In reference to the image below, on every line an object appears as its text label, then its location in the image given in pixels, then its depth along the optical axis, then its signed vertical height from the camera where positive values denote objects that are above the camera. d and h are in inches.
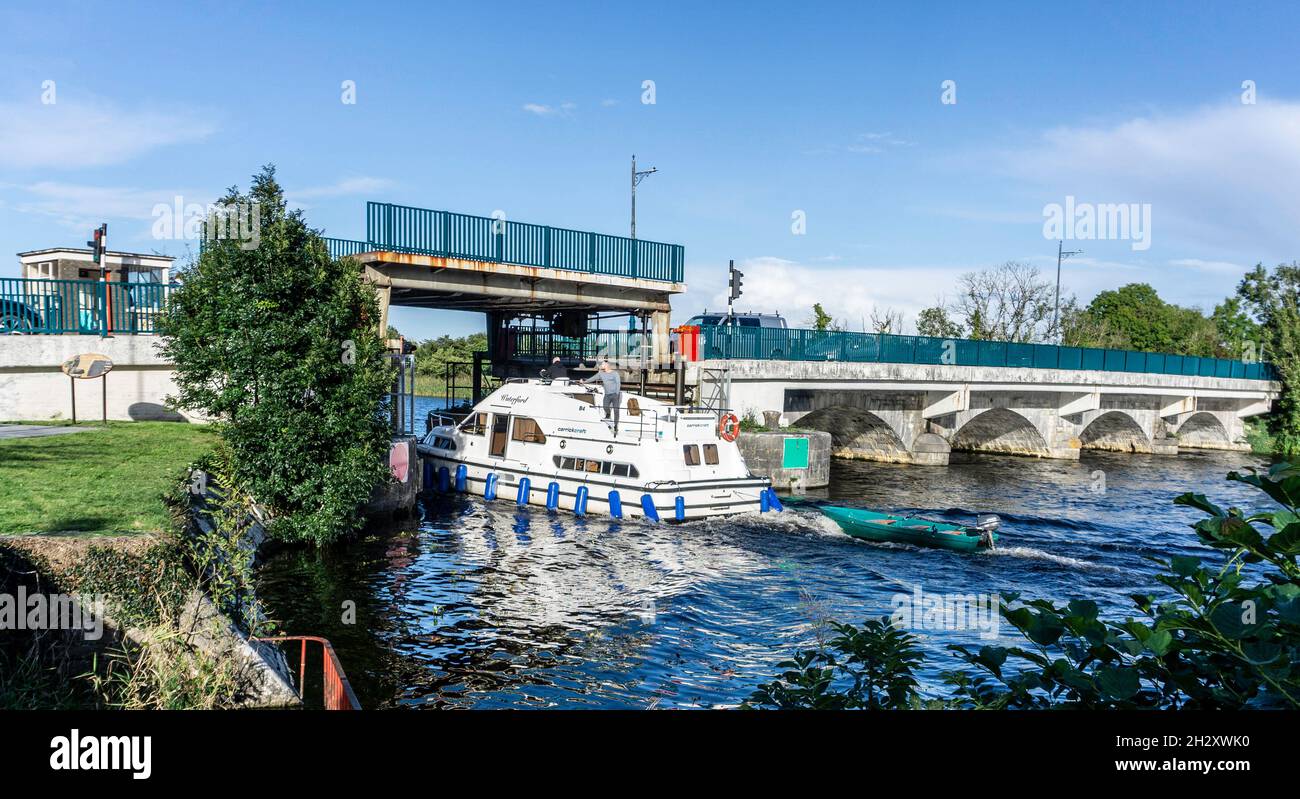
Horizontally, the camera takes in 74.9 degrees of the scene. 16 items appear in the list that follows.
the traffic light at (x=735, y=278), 1209.1 +128.0
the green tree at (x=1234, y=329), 3398.1 +175.9
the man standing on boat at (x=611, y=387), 935.0 -22.3
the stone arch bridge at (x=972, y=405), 1344.7 -71.9
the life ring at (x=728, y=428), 952.3 -68.1
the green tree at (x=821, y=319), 2130.9 +124.2
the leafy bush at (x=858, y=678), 185.0 -70.3
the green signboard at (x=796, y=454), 1186.0 -121.1
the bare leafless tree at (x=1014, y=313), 3009.4 +202.9
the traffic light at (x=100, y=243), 992.2 +142.4
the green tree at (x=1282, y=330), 2327.8 +126.3
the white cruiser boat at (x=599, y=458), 909.8 -104.6
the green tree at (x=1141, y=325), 3331.7 +193.2
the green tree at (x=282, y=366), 687.1 -1.5
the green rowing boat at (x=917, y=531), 819.4 -159.6
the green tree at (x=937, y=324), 2898.6 +154.6
